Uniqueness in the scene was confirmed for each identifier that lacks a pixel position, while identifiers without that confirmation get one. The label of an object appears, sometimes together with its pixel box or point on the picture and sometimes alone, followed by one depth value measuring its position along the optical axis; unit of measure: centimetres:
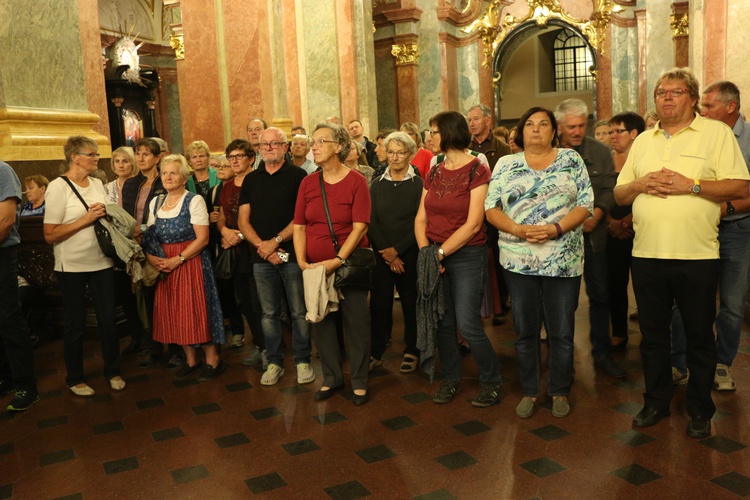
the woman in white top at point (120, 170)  576
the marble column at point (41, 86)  609
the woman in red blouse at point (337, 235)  445
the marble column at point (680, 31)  1476
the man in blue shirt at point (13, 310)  440
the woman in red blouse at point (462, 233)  419
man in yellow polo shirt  353
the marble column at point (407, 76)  1697
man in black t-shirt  481
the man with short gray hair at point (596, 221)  457
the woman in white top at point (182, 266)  502
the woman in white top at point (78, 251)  471
